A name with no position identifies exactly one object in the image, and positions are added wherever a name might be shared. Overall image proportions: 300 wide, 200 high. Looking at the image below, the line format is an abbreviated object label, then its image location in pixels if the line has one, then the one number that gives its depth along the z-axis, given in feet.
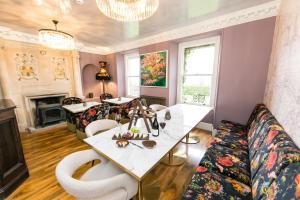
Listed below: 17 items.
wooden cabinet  4.85
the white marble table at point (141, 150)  3.03
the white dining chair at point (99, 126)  5.08
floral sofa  2.58
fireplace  11.52
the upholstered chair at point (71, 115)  10.08
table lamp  16.48
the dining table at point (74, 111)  9.29
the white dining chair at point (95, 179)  2.58
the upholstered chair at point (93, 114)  7.69
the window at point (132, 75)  15.87
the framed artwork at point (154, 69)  11.78
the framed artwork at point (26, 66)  10.78
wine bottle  4.76
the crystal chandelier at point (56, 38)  7.19
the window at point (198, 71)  10.26
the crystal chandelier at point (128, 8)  3.97
